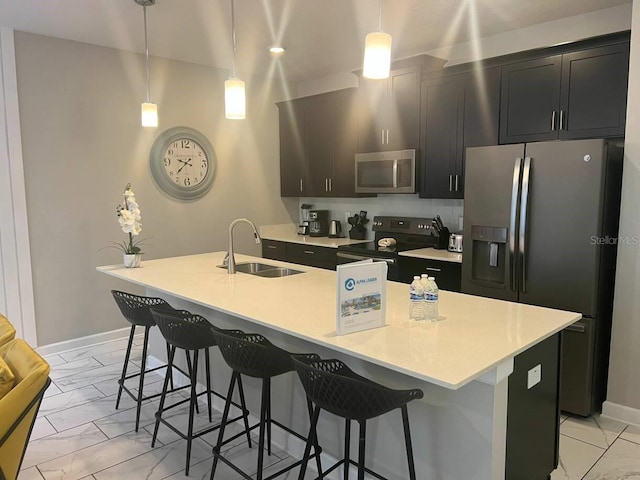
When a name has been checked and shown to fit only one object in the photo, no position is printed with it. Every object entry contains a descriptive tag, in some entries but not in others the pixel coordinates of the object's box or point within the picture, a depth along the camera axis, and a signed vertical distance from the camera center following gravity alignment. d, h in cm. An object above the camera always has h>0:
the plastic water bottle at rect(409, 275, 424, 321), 199 -47
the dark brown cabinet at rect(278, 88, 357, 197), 480 +49
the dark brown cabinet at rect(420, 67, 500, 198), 368 +54
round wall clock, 460 +28
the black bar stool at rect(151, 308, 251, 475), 237 -73
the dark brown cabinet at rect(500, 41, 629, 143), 304 +64
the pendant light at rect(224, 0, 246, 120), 268 +53
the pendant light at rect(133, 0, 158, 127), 320 +54
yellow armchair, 160 -75
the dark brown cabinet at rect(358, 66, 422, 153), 418 +72
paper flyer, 183 -42
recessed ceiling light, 422 +127
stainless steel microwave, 421 +17
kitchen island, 163 -57
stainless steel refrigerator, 280 -29
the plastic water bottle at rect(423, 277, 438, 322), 197 -47
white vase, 343 -50
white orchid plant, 335 -18
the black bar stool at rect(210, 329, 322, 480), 199 -72
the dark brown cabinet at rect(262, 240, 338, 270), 468 -67
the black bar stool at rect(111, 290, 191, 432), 283 -72
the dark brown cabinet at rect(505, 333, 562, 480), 185 -94
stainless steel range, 417 -48
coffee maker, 536 -38
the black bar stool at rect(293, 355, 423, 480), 159 -71
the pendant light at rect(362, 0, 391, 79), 206 +59
